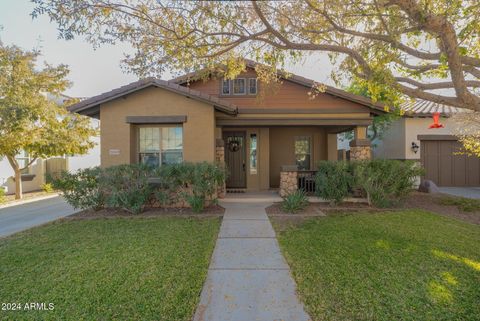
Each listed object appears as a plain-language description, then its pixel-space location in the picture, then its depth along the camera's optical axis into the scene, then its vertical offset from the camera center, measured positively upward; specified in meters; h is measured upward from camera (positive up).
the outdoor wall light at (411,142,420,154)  13.45 +0.57
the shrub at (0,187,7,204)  11.00 -1.48
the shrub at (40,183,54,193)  14.49 -1.48
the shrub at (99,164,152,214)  7.81 -0.73
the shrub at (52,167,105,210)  7.97 -0.78
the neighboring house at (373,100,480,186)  13.45 +0.36
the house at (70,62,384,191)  8.93 +1.47
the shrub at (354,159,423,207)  8.33 -0.63
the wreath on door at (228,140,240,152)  12.48 +0.69
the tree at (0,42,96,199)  10.48 +2.13
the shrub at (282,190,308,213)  8.00 -1.35
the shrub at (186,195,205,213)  7.78 -1.26
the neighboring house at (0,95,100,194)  13.69 -0.26
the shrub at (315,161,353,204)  8.45 -0.76
